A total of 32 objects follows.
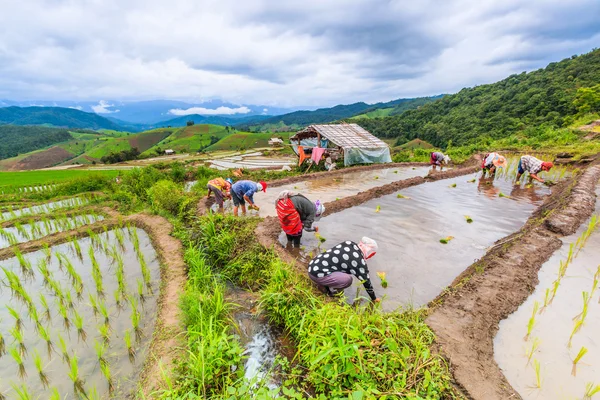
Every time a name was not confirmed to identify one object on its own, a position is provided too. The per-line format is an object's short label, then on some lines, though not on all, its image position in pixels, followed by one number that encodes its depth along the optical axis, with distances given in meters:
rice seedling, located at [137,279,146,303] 4.89
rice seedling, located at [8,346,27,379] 3.32
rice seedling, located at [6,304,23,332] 4.14
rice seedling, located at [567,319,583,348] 3.20
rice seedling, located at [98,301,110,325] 4.32
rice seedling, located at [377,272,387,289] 4.55
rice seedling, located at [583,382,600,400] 2.44
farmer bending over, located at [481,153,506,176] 11.38
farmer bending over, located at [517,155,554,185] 9.96
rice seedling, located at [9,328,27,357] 3.78
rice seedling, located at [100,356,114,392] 3.23
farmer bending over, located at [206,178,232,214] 8.69
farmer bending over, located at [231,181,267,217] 7.54
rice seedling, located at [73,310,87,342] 4.04
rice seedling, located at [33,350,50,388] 3.31
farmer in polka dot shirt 3.93
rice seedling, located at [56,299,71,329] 4.29
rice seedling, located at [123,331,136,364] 3.63
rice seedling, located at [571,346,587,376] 2.79
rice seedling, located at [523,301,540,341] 3.24
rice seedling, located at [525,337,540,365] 3.03
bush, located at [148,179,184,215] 9.73
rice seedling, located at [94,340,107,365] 3.47
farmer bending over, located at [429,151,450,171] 16.92
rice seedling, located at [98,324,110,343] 3.87
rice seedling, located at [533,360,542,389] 2.72
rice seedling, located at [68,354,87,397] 3.20
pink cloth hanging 17.34
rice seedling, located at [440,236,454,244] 6.01
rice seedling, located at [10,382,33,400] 2.80
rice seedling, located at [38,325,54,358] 3.84
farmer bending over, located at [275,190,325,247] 5.59
